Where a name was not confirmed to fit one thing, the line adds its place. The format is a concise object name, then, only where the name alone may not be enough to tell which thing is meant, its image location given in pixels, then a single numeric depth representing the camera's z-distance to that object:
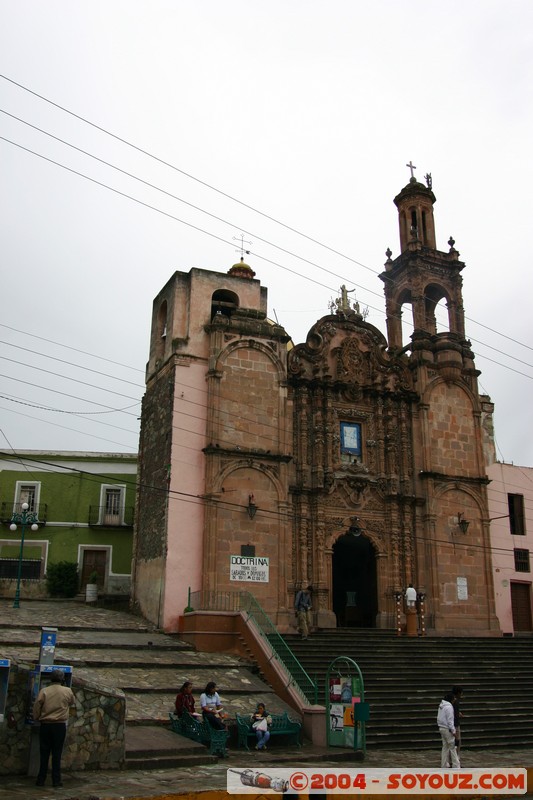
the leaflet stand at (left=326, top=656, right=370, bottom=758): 14.34
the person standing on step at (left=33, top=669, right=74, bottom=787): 9.60
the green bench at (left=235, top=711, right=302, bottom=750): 14.31
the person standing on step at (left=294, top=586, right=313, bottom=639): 21.80
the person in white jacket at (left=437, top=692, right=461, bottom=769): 12.66
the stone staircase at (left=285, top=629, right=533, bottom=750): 17.03
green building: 33.09
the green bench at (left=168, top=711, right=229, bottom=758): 13.06
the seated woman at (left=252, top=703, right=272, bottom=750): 14.31
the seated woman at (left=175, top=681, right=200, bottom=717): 13.81
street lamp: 25.66
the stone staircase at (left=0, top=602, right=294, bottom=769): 12.70
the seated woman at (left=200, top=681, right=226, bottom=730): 13.25
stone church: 23.88
